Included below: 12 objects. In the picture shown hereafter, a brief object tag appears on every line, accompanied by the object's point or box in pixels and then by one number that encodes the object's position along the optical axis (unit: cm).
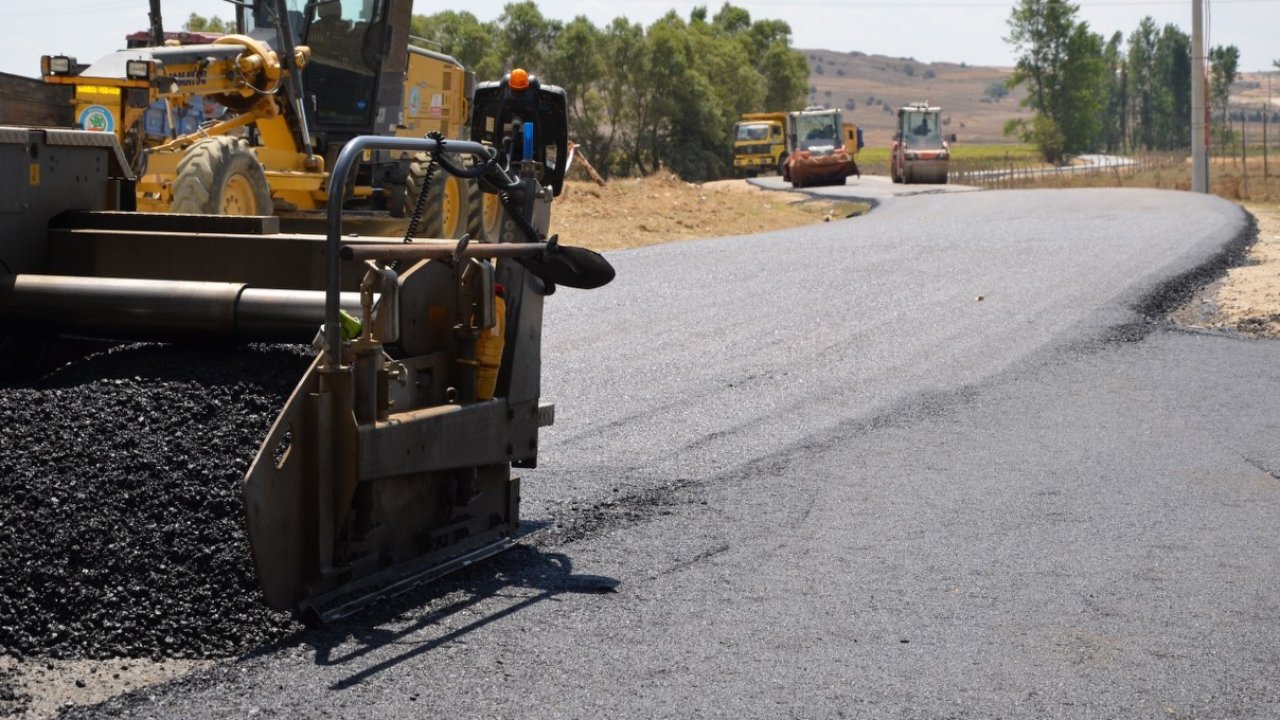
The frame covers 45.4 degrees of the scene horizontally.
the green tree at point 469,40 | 6500
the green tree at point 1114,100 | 15800
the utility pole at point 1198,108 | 3600
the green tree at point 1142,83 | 15325
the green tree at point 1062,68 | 10606
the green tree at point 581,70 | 6525
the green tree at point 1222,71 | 12475
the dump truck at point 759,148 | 5819
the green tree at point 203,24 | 5741
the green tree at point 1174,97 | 14400
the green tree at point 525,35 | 6575
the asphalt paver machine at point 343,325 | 441
